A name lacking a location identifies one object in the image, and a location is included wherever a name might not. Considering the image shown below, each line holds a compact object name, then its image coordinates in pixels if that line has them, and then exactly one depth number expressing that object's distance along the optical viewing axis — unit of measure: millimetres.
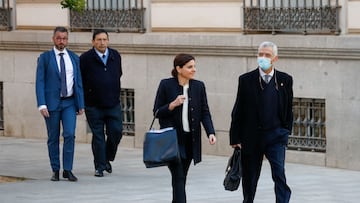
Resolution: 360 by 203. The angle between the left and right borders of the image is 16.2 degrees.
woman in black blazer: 11484
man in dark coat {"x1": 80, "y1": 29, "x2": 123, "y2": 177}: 14906
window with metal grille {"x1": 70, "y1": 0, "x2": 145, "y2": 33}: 18047
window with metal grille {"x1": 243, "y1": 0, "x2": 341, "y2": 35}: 15641
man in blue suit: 14477
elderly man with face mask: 11367
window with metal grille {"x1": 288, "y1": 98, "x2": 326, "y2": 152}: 15828
